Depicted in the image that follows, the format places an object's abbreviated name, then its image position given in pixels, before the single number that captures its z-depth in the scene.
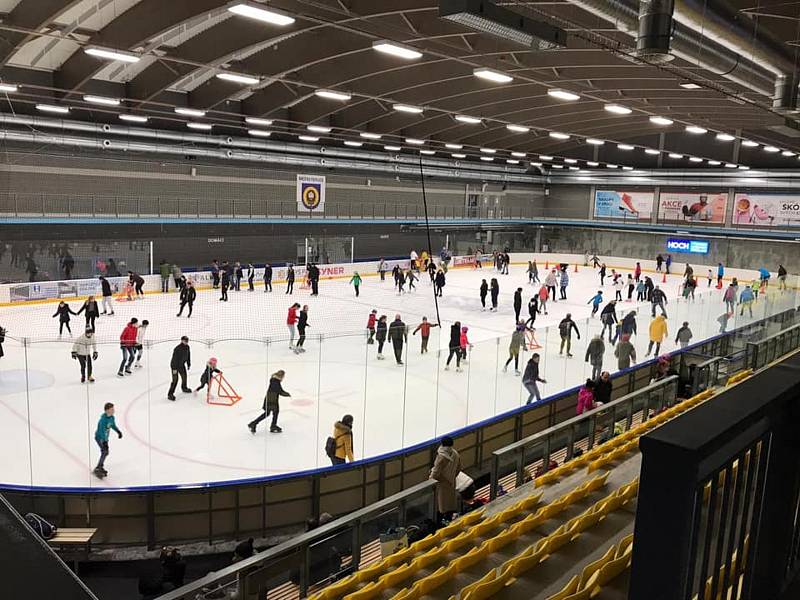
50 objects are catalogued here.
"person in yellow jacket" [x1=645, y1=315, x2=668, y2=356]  16.06
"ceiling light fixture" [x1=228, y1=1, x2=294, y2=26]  9.70
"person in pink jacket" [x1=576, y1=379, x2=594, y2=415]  10.94
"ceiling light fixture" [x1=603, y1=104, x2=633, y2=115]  19.88
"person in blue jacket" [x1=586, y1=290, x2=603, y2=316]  20.02
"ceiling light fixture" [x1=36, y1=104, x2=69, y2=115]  20.41
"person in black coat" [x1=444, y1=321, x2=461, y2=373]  14.53
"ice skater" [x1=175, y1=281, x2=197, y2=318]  20.06
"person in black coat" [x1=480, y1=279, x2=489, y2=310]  23.16
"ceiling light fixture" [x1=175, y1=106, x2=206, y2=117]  20.41
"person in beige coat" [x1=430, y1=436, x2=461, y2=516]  6.93
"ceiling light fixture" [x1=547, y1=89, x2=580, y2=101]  16.80
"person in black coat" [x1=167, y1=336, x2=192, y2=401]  11.72
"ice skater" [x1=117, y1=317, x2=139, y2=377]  11.49
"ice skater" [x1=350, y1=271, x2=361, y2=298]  25.59
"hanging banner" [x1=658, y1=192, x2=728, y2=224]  40.81
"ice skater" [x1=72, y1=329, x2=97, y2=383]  11.95
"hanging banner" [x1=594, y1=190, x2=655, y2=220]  44.59
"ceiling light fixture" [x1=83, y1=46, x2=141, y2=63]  12.23
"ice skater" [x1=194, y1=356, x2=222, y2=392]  11.84
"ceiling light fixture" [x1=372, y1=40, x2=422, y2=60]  12.23
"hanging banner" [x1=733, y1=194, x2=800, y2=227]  37.34
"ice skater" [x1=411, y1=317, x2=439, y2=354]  13.28
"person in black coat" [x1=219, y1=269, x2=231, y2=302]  23.87
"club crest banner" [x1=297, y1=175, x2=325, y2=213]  32.22
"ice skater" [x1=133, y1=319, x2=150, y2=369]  11.57
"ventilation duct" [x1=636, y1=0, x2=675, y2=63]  7.49
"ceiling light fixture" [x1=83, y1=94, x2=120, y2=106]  18.17
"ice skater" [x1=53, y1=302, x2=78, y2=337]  16.47
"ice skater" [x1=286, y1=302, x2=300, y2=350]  16.22
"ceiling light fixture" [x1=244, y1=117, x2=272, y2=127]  22.30
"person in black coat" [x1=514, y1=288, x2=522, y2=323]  20.31
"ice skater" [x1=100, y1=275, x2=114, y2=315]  20.28
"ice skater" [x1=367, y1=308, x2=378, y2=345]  15.56
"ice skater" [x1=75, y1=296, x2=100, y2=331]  16.92
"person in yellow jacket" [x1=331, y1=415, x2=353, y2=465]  9.60
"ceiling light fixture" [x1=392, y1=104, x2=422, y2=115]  20.44
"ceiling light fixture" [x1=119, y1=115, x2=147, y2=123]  22.30
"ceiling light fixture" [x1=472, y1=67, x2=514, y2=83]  13.94
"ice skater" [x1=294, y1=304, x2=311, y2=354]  14.74
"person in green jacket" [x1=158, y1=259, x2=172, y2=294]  24.95
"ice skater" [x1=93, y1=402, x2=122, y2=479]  9.35
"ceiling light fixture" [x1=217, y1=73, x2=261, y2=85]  15.53
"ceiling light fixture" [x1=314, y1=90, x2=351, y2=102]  17.91
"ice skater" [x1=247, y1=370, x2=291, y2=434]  10.62
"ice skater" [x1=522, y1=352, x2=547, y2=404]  12.46
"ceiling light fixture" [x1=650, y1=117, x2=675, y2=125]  22.02
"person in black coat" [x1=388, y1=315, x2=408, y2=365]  12.00
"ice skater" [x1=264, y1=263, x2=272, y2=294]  26.36
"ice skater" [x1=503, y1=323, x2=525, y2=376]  12.53
